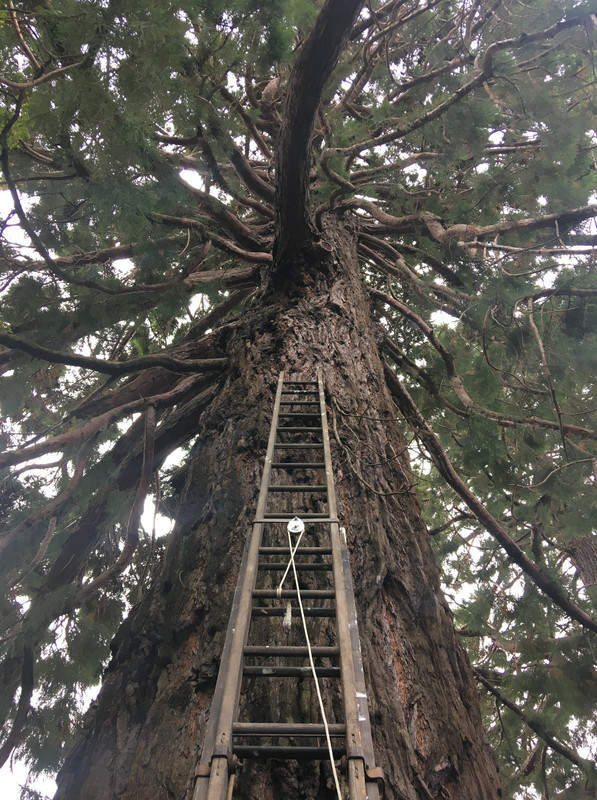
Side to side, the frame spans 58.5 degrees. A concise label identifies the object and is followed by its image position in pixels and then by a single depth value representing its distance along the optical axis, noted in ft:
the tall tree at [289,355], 5.45
